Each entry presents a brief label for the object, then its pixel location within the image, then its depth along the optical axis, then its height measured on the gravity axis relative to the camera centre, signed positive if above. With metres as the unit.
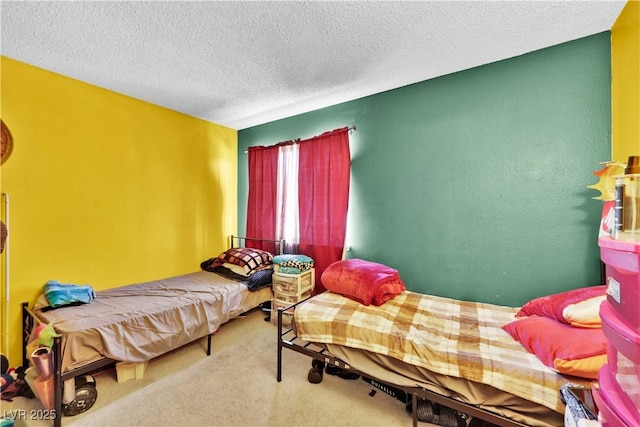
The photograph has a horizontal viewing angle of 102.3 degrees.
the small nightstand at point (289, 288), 2.91 -0.84
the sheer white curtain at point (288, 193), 3.40 +0.30
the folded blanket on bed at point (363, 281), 2.12 -0.58
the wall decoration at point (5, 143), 1.03 +0.30
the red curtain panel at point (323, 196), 2.99 +0.24
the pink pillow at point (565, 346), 1.16 -0.64
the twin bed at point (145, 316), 1.75 -0.84
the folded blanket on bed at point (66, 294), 2.13 -0.67
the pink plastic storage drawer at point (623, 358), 0.75 -0.45
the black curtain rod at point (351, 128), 2.95 +1.00
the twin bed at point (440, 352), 1.27 -0.80
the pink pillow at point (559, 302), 1.47 -0.53
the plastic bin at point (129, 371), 2.07 -1.27
